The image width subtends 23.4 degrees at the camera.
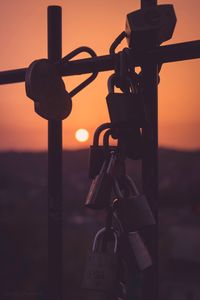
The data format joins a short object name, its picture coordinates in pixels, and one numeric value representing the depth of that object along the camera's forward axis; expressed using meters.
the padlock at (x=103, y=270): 0.61
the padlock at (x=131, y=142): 0.64
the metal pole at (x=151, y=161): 0.70
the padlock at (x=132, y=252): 0.61
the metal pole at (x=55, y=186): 0.82
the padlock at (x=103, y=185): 0.61
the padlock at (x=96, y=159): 0.68
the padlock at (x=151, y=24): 0.68
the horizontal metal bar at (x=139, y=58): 0.67
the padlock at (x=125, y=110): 0.64
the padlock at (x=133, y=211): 0.61
